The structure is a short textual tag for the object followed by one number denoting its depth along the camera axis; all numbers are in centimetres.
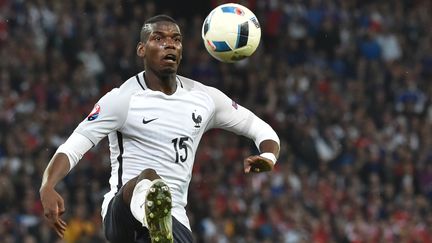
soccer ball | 1530
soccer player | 1352
